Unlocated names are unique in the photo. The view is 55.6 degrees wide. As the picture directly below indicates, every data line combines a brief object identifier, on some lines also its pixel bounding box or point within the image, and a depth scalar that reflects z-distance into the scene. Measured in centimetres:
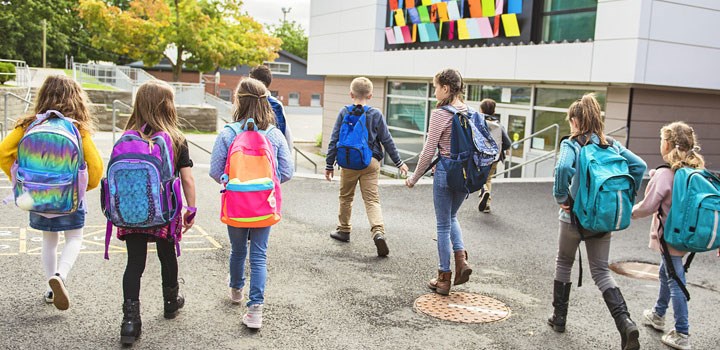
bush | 2441
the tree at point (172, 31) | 3700
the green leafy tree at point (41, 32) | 4822
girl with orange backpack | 438
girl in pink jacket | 467
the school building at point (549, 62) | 1347
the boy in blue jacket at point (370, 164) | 673
